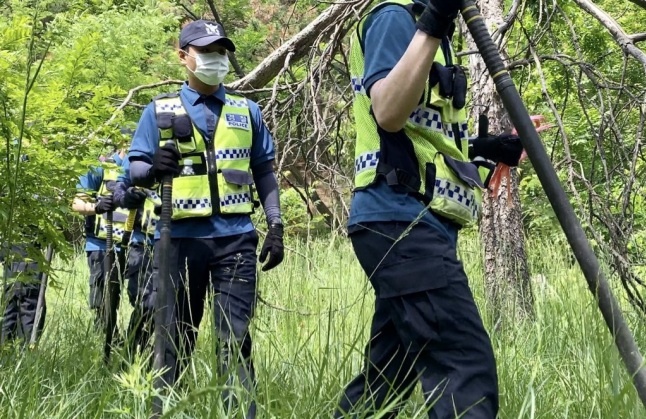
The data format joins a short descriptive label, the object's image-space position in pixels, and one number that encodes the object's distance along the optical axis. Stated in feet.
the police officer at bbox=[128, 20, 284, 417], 22.58
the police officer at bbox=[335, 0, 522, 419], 12.62
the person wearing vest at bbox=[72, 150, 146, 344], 31.22
